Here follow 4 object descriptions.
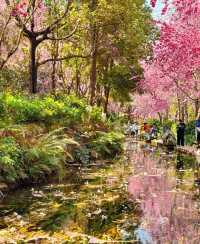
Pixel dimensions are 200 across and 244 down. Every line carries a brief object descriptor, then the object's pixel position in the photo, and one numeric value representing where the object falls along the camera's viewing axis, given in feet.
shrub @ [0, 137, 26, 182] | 43.57
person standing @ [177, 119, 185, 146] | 105.36
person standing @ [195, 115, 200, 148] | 91.69
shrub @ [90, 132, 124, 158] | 79.11
